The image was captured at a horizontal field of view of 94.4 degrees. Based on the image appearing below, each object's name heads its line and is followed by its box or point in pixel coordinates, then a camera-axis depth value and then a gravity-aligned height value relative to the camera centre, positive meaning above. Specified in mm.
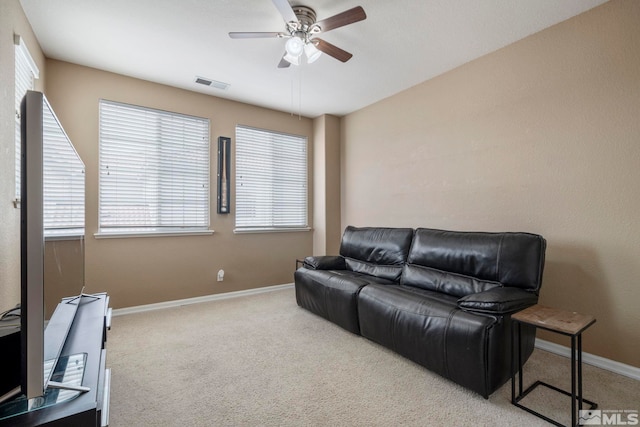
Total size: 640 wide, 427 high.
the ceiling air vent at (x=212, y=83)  3441 +1546
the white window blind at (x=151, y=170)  3297 +505
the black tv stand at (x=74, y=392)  899 -635
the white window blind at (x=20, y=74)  2076 +1057
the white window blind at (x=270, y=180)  4184 +477
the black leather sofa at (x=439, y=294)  1845 -674
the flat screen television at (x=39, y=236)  871 -83
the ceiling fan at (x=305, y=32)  1992 +1348
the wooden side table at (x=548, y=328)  1554 -631
